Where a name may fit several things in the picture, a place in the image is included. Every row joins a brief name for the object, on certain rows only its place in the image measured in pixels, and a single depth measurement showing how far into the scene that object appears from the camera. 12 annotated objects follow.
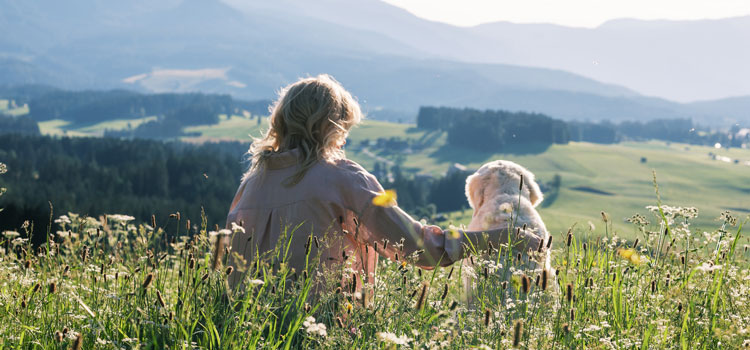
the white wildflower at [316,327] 2.22
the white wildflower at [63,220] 4.55
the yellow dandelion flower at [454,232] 3.95
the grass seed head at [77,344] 1.83
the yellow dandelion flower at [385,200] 4.10
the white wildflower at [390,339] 2.02
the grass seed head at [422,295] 2.41
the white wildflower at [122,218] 3.77
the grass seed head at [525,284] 2.22
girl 4.19
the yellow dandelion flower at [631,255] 3.67
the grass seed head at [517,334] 1.87
